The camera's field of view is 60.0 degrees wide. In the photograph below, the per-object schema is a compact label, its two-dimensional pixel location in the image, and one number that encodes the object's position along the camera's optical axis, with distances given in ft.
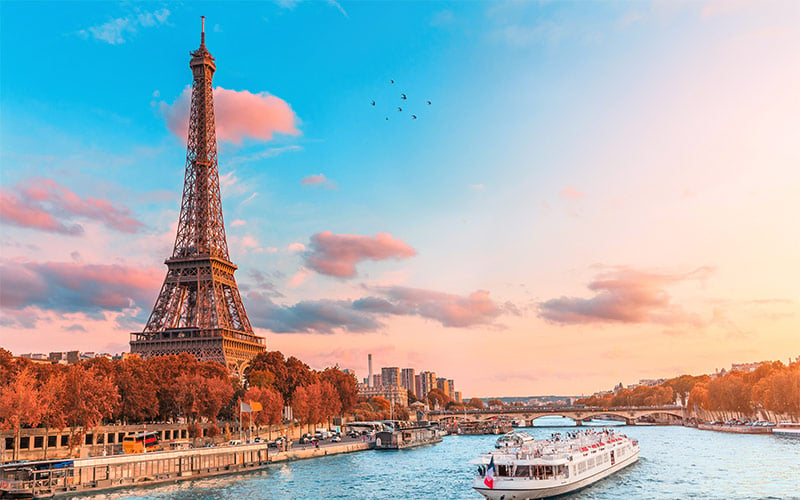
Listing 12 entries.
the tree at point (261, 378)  374.84
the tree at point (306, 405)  366.84
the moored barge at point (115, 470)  181.88
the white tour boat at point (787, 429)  379.35
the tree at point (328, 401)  401.27
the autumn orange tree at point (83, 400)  236.63
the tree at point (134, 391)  286.25
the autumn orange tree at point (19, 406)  208.85
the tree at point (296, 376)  402.52
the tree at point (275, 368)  398.21
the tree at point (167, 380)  301.22
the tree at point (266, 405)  332.39
